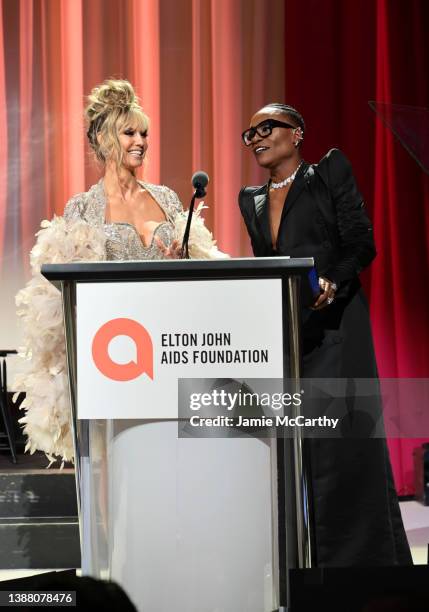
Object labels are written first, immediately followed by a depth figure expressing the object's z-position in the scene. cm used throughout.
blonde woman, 1237
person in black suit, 1144
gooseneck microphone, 1075
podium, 1037
